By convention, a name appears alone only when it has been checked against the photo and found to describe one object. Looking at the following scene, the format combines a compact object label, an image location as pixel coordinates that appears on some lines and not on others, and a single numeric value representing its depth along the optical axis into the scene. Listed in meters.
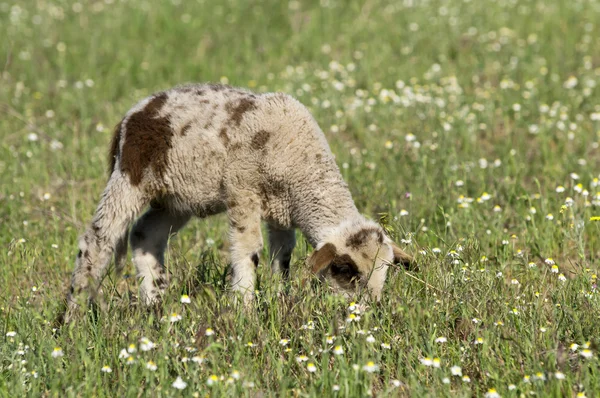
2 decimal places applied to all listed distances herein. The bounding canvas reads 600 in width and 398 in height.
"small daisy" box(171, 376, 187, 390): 7.93
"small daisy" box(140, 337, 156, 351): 8.20
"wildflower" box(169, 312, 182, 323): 9.01
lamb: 11.44
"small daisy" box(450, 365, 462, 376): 8.26
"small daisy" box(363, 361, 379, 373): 8.03
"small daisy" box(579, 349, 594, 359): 8.41
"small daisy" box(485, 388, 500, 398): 7.76
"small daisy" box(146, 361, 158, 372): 8.20
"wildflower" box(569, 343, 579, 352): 8.74
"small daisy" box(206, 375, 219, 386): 8.00
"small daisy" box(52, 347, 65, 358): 8.35
